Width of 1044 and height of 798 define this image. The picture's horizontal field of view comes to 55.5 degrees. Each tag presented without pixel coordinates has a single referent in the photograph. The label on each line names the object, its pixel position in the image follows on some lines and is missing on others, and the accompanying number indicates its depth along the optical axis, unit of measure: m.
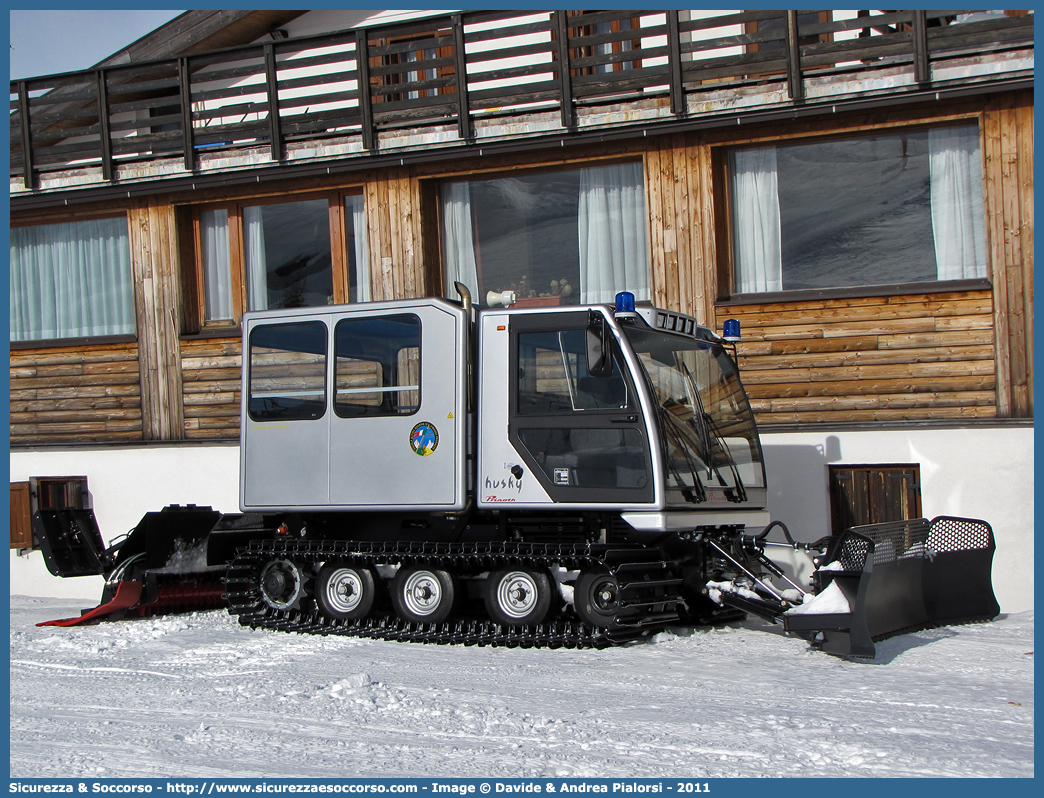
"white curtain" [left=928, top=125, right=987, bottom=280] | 10.36
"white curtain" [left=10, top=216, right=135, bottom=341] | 13.55
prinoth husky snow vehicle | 7.62
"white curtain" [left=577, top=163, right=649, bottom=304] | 11.65
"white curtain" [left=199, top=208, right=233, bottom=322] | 13.27
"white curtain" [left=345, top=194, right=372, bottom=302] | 12.57
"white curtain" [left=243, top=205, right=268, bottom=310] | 13.12
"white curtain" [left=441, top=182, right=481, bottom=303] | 12.37
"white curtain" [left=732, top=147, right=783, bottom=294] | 11.10
